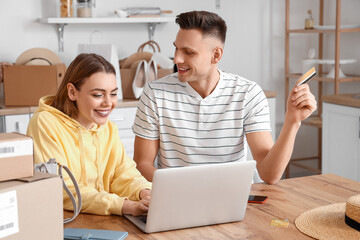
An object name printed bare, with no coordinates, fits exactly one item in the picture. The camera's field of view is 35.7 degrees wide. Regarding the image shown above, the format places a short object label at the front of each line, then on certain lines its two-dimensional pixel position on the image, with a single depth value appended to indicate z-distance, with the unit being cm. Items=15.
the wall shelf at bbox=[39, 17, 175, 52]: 355
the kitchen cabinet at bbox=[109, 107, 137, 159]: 339
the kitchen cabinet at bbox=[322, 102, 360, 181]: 333
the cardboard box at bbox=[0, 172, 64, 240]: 108
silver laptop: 142
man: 211
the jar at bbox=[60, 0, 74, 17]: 360
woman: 168
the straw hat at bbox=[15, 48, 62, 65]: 341
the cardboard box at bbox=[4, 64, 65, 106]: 325
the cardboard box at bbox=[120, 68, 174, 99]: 356
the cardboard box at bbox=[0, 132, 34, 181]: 108
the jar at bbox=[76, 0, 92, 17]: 365
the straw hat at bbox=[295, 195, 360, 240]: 145
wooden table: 146
